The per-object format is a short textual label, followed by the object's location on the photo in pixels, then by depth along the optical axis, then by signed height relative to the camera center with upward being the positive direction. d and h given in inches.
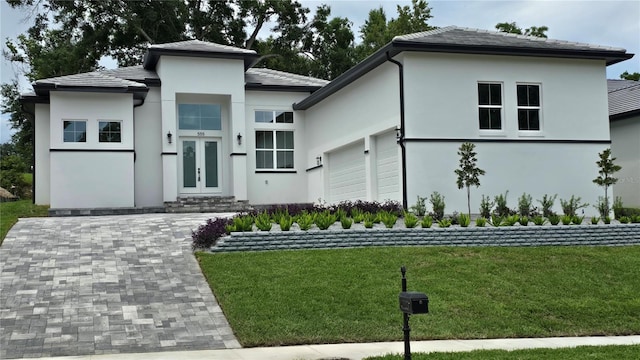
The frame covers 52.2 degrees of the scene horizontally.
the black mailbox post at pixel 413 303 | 241.4 -36.4
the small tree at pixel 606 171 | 653.3 +29.2
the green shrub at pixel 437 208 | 621.0 -3.8
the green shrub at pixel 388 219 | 551.8 -11.8
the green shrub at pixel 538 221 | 569.3 -16.8
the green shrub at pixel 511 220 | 564.7 -15.4
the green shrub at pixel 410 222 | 543.4 -14.4
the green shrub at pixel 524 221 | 565.9 -16.4
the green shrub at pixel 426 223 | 545.3 -15.6
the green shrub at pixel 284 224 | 527.5 -13.3
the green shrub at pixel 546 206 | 641.7 -4.4
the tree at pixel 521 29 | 1682.1 +455.1
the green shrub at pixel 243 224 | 521.7 -12.3
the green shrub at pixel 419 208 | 638.5 -3.5
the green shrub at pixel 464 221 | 557.9 -15.0
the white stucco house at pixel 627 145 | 872.9 +73.8
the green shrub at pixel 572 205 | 636.1 -4.5
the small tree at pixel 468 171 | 633.0 +31.9
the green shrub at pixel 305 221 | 532.4 -11.6
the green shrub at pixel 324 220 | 535.2 -11.3
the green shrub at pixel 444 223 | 556.4 -16.5
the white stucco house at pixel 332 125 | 681.0 +100.5
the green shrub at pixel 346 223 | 537.6 -14.0
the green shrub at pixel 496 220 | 563.3 -15.2
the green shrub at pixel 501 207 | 644.2 -4.4
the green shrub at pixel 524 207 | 637.3 -4.9
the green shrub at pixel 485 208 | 621.6 -4.9
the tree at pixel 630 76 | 1682.9 +324.4
